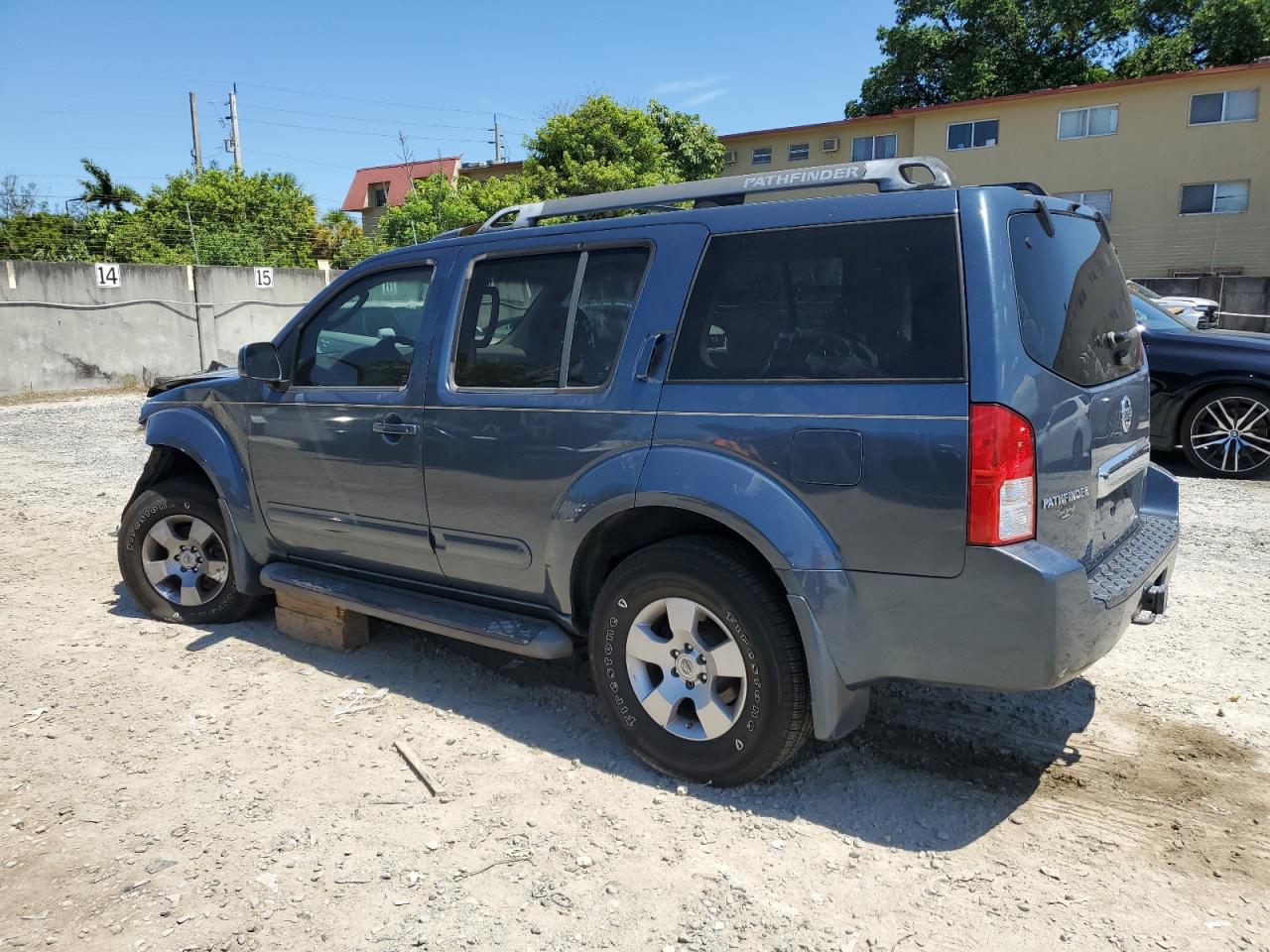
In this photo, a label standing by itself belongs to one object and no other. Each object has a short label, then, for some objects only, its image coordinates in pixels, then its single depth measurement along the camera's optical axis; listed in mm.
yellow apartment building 26172
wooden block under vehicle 4488
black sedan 7648
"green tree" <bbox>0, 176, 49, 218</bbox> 25047
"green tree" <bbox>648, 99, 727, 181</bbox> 33938
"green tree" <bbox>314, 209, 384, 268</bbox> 29216
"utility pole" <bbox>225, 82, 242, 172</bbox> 43006
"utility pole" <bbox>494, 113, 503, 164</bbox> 59969
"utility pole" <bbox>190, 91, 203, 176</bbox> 42781
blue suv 2648
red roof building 49875
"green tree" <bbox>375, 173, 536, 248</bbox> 28562
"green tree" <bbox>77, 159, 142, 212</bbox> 30141
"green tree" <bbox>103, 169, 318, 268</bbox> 22688
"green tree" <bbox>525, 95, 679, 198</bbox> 30203
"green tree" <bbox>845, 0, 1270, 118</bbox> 34156
